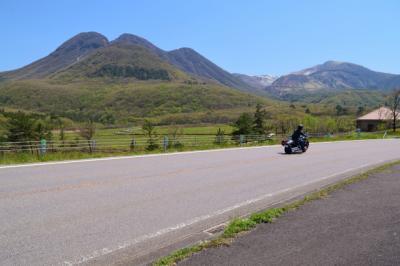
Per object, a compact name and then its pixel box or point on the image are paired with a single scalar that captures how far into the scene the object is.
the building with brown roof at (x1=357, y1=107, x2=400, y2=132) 85.28
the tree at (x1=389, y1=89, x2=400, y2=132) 77.94
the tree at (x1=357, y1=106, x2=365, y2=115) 167.75
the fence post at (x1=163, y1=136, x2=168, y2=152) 25.25
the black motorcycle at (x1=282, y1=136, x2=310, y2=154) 22.08
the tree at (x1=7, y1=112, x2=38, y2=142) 42.09
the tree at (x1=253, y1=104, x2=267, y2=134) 54.50
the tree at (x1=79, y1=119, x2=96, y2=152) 54.69
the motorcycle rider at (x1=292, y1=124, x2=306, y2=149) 22.39
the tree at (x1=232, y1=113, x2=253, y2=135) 50.68
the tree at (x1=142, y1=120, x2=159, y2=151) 28.61
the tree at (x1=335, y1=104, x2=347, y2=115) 176.35
